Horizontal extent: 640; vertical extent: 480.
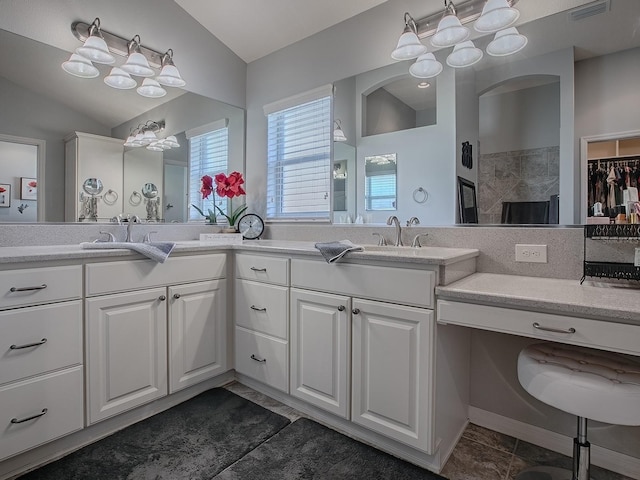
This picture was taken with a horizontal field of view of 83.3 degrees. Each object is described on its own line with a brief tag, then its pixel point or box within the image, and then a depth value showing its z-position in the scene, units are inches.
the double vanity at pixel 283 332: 57.0
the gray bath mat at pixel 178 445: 60.9
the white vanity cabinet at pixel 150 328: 68.7
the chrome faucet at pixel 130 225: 92.6
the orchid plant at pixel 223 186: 109.9
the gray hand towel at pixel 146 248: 72.7
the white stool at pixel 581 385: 43.3
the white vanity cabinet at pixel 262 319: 80.4
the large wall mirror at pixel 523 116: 62.2
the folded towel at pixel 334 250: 67.0
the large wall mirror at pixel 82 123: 77.9
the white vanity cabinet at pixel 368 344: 59.7
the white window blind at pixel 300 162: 105.0
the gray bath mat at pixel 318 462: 60.5
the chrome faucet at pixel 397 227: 82.9
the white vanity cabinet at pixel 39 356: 58.3
